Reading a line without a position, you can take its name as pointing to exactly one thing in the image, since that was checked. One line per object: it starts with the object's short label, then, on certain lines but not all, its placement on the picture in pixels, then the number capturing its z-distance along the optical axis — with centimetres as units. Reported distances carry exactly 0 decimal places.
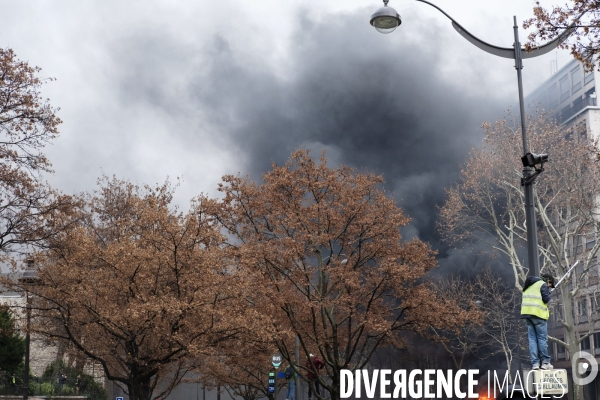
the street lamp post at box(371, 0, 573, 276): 1098
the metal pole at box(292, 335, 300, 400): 2783
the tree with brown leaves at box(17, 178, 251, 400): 2283
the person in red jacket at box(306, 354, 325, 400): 2580
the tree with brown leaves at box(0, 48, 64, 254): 2247
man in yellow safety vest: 1034
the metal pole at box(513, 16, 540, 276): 1090
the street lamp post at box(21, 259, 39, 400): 2369
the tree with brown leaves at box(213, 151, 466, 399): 2494
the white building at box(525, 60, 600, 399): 5516
